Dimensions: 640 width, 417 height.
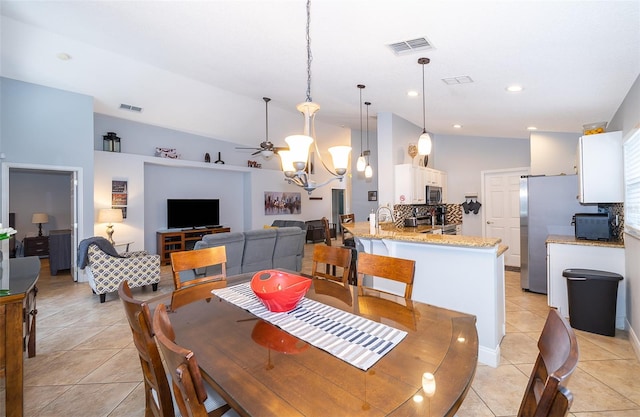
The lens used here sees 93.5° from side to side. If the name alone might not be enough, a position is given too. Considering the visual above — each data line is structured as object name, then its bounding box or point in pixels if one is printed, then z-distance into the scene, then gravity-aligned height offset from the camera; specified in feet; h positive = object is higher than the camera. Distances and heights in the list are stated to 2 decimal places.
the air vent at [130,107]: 18.11 +6.38
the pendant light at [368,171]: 18.03 +2.30
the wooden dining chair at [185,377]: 2.52 -1.41
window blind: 8.48 +0.67
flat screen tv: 23.06 -0.14
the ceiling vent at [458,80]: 10.25 +4.48
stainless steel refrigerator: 13.14 -0.35
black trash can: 9.53 -3.01
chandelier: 6.44 +1.26
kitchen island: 8.00 -1.94
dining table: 2.82 -1.79
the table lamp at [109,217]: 17.93 -0.30
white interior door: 18.83 -0.02
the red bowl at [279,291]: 4.93 -1.36
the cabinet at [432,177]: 18.45 +1.99
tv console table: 21.85 -2.15
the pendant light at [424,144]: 10.02 +2.16
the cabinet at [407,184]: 16.74 +1.39
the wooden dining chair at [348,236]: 15.12 -1.54
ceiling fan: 18.81 +3.95
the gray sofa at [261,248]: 13.70 -1.91
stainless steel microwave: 18.34 +0.87
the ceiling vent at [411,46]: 8.42 +4.73
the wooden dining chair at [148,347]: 3.93 -1.85
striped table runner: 3.71 -1.74
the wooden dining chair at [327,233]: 18.25 -1.45
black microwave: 11.03 -0.73
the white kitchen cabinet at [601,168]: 10.18 +1.34
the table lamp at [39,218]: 22.71 -0.41
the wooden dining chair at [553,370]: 2.17 -1.38
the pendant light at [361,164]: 17.21 +2.59
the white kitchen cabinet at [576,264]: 10.17 -2.07
